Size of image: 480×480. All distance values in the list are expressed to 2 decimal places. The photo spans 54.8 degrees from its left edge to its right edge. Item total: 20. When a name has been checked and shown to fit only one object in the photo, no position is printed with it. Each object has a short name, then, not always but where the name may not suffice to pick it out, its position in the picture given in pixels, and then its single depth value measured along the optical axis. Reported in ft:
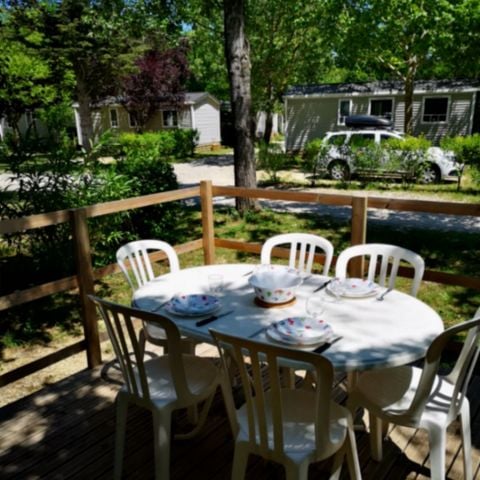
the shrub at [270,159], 40.47
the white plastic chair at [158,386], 6.21
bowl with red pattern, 7.50
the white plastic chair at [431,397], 5.85
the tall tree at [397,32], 40.57
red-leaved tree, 70.33
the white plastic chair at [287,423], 5.09
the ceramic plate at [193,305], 7.18
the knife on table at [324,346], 6.01
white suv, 37.19
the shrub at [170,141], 60.95
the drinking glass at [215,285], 8.03
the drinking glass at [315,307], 6.72
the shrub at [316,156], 39.81
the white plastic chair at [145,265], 8.84
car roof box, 49.24
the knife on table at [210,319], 6.90
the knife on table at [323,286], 8.21
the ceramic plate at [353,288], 7.68
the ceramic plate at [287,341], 6.07
